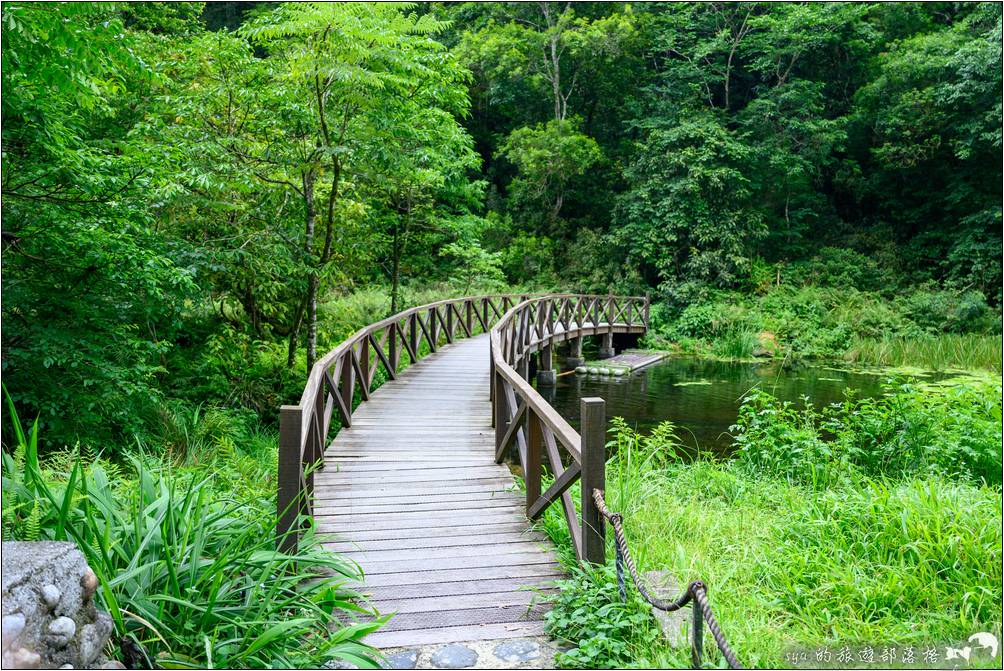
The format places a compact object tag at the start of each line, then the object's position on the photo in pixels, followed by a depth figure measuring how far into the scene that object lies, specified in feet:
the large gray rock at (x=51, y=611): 7.04
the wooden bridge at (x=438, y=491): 11.62
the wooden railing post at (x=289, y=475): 11.72
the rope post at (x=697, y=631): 8.29
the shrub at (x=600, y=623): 9.67
